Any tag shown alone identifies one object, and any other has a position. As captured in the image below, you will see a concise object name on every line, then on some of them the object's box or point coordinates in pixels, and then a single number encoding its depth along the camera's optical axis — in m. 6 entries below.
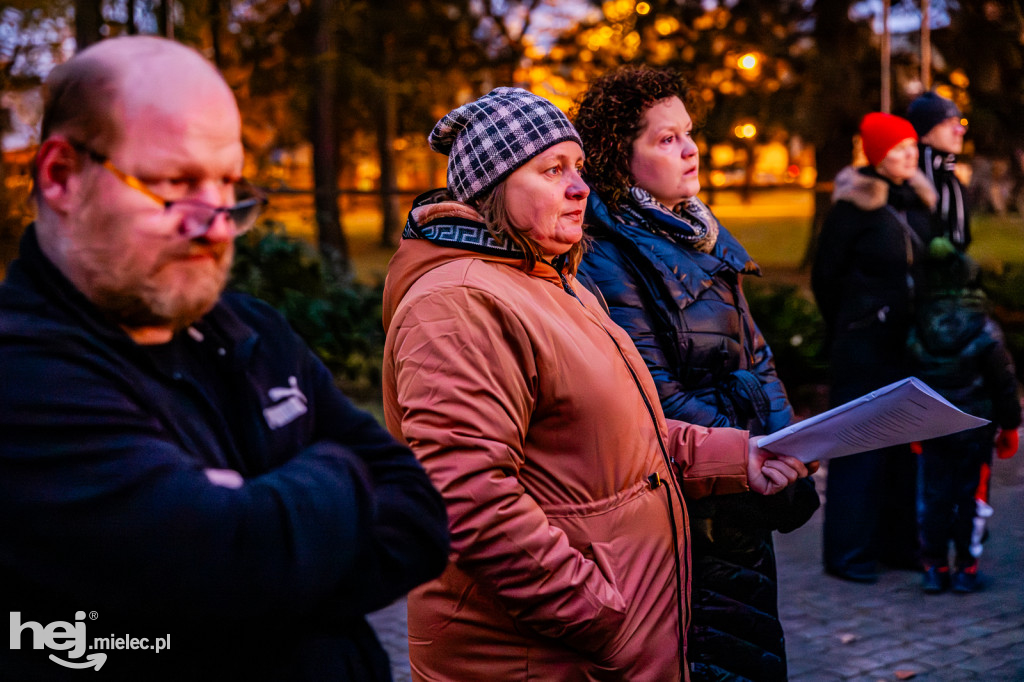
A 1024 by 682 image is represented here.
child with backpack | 5.54
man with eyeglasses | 1.29
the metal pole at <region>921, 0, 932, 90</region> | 11.95
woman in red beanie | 5.80
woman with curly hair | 2.97
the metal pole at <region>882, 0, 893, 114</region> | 11.57
